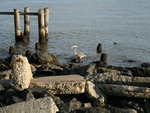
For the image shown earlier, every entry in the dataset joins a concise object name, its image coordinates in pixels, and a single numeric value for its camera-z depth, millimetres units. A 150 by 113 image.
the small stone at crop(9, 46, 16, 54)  33396
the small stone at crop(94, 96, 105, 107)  12992
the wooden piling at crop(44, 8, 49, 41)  37815
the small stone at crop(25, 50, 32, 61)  28623
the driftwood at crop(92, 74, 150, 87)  14779
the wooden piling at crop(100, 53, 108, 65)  29304
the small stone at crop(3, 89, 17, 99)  12991
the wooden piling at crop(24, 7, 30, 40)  39431
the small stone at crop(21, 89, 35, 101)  12322
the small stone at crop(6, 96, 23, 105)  12169
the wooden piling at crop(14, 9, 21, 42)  37097
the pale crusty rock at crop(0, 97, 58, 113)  10763
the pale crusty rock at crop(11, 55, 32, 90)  13830
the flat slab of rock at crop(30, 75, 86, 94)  14007
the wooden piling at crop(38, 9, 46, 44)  36591
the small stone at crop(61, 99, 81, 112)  11925
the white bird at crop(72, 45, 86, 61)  29535
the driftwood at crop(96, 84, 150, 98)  13455
